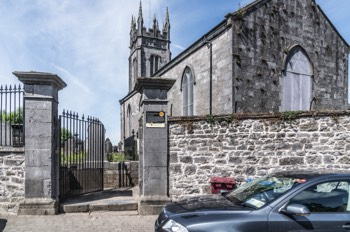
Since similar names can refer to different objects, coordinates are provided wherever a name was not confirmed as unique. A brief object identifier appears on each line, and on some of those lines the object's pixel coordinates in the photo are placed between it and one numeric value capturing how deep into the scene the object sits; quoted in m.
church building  12.91
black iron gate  8.46
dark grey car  3.63
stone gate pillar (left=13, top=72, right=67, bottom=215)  7.24
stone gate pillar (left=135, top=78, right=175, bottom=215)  7.73
